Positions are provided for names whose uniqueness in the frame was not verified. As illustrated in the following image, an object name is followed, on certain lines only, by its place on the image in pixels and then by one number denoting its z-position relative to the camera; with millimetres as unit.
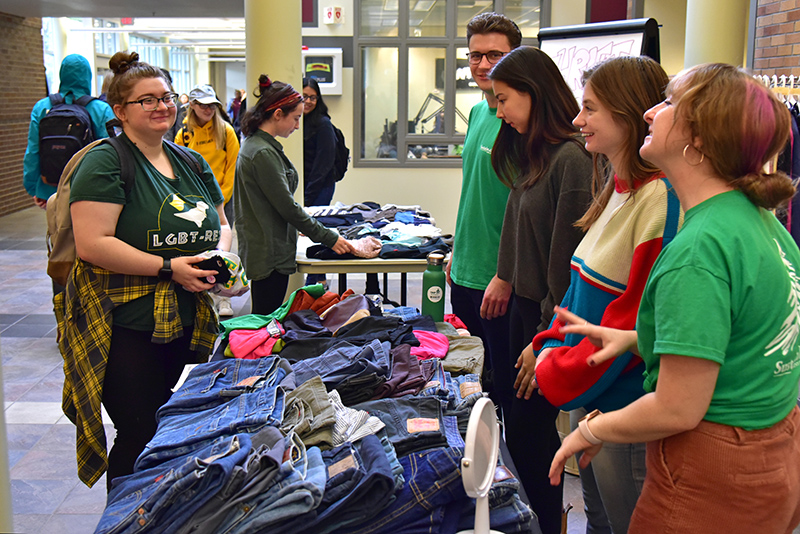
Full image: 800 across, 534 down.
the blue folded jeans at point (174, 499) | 1398
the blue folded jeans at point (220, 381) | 1817
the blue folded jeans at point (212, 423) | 1622
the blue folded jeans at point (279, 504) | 1383
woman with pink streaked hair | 1160
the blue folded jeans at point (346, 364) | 1935
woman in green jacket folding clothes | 3328
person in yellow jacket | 4797
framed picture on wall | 7996
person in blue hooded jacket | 4891
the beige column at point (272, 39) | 4805
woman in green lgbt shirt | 2195
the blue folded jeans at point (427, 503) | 1428
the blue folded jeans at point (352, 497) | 1413
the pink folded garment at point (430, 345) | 2188
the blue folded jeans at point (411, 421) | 1642
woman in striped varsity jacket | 1518
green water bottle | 3031
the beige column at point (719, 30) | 4450
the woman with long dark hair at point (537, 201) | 2023
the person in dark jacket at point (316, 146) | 5805
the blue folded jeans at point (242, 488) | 1391
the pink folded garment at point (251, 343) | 2238
